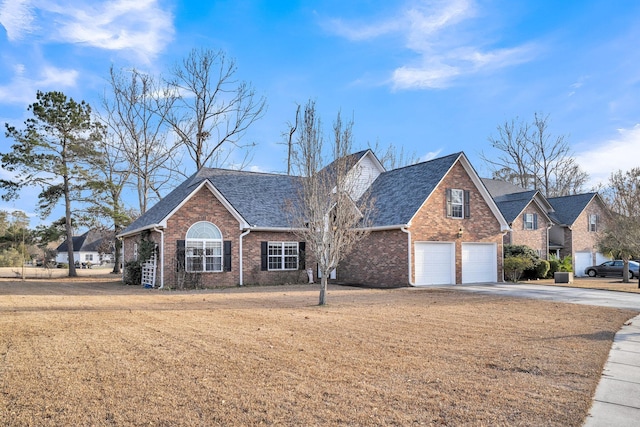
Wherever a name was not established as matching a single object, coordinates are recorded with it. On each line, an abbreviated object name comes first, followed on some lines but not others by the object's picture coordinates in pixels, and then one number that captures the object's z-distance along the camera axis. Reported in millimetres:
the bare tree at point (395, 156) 39431
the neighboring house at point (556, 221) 32875
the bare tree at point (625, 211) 21503
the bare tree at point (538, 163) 45094
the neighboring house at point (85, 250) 63719
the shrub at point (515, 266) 23781
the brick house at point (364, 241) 20172
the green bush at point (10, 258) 45844
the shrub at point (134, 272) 22250
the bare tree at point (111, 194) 31125
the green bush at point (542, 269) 26391
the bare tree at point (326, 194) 13516
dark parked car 31119
